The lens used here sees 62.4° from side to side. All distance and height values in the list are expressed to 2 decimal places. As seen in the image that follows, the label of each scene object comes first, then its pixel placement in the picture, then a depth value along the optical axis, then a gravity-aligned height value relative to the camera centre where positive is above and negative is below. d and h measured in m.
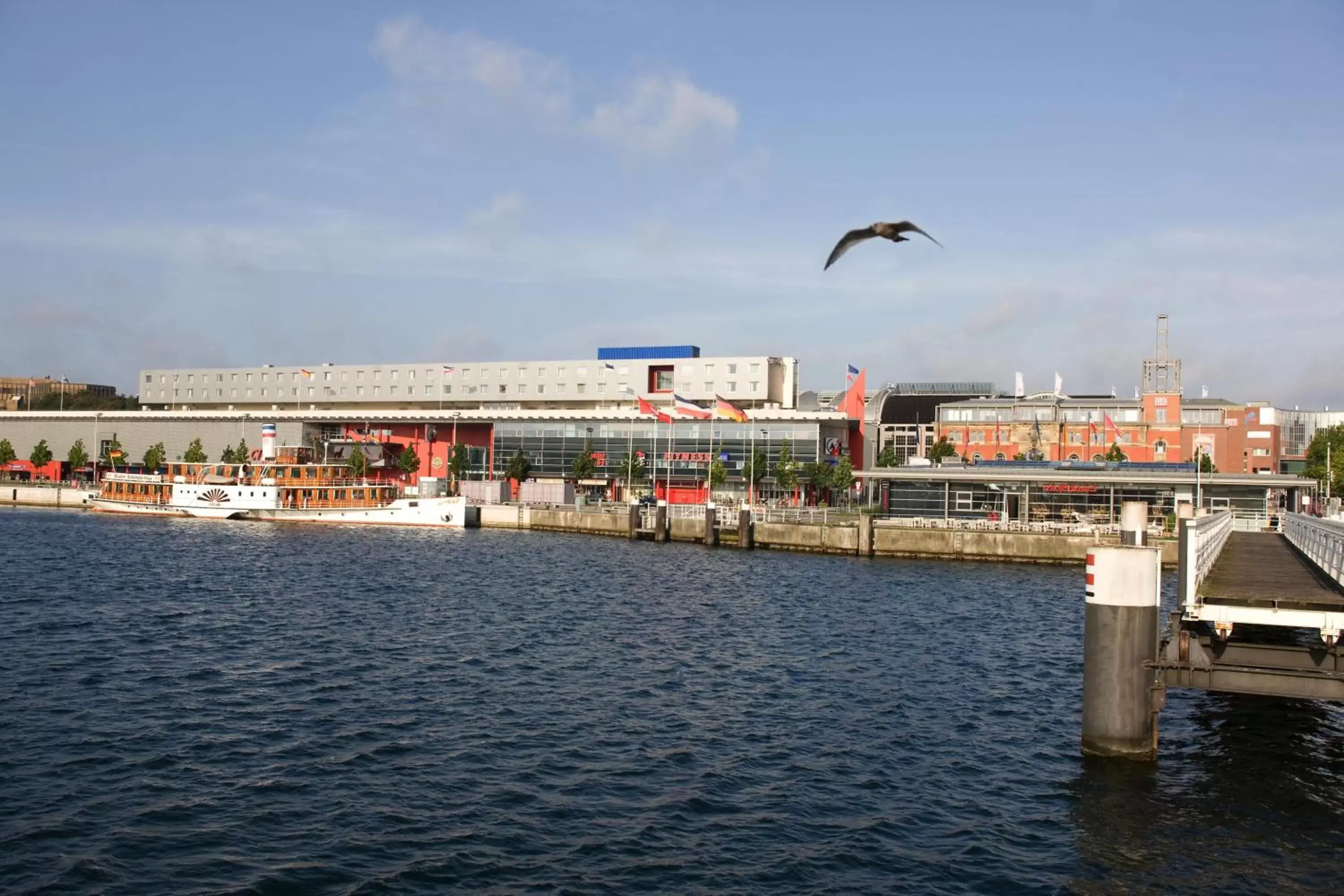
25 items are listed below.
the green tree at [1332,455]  117.38 +4.43
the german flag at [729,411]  85.44 +5.07
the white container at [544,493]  112.62 -2.25
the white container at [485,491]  112.69 -2.19
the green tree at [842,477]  109.44 +0.26
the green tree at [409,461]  127.62 +0.71
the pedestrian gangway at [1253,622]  20.17 -2.46
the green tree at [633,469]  119.00 +0.49
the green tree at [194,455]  130.00 +0.84
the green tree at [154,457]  135.25 +0.43
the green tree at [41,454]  142.75 +0.47
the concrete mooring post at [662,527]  85.12 -4.04
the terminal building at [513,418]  119.62 +5.86
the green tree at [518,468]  123.69 +0.31
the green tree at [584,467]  120.44 +0.59
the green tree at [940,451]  116.00 +3.24
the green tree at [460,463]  121.12 +0.69
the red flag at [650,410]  92.31 +5.31
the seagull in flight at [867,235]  19.56 +4.39
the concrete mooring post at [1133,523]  28.64 -1.06
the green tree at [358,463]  124.88 +0.34
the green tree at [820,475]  110.94 +0.38
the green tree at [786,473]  109.62 +0.45
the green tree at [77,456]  141.00 +0.39
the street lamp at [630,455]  116.50 +1.98
